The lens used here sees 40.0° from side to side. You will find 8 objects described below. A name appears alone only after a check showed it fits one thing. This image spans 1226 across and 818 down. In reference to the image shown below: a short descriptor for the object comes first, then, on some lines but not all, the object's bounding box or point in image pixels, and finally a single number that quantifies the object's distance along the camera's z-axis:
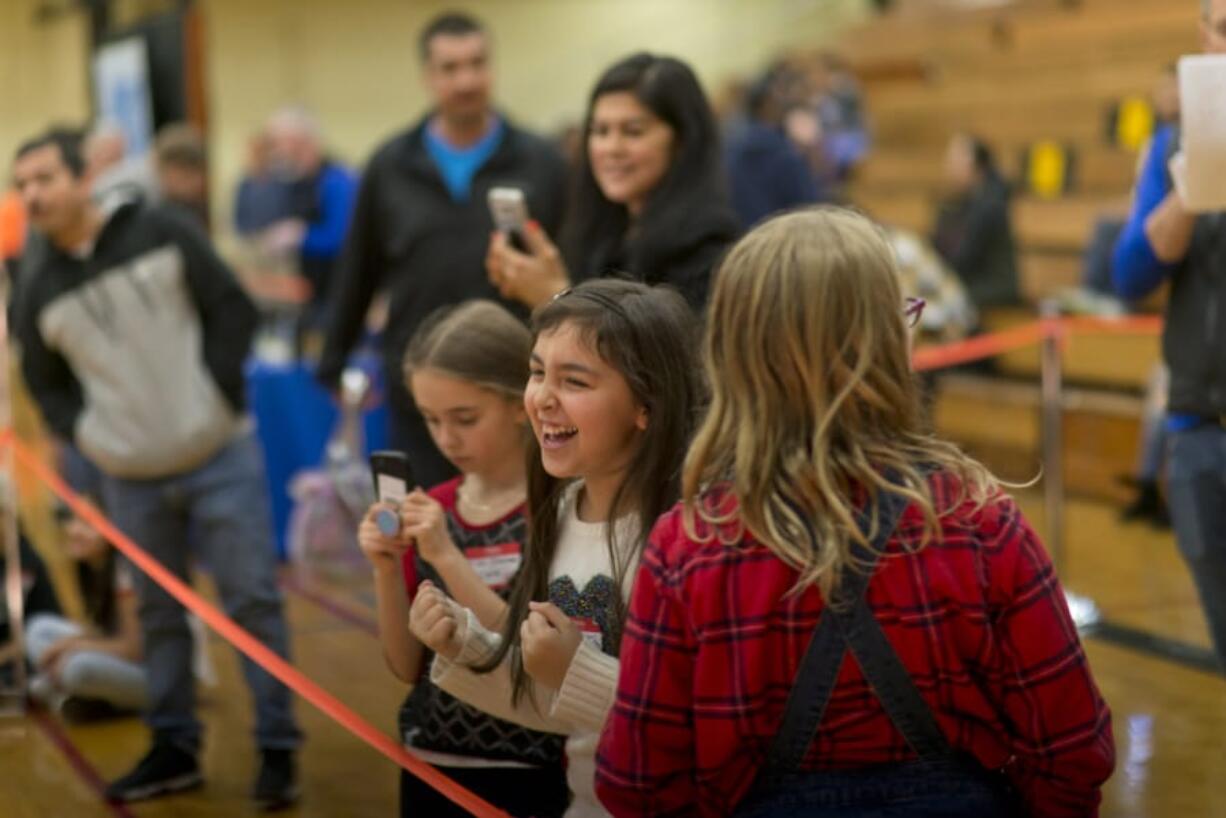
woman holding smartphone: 3.17
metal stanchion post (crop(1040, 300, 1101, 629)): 6.42
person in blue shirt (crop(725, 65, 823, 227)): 7.39
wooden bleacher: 8.59
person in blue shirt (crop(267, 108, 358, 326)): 9.22
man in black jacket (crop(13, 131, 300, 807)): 4.14
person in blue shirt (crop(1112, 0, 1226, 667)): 3.23
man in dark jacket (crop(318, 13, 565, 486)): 4.31
